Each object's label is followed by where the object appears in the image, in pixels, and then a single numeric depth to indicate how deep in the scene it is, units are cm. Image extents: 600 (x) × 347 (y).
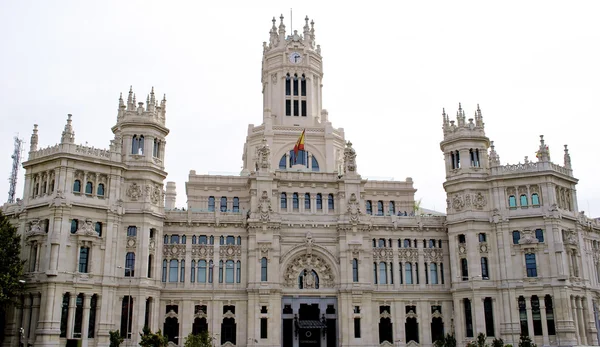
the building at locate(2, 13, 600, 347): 6550
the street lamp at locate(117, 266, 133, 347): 6525
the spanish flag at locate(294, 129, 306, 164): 8069
